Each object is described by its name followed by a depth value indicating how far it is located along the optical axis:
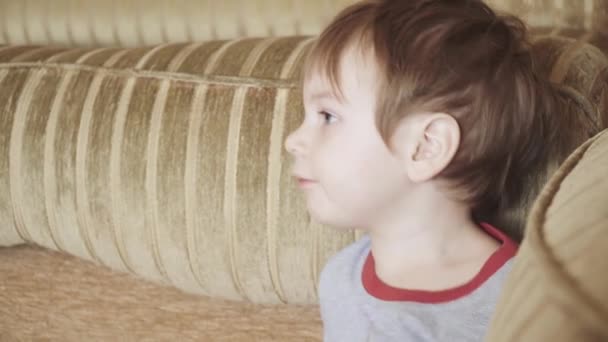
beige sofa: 1.18
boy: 0.98
